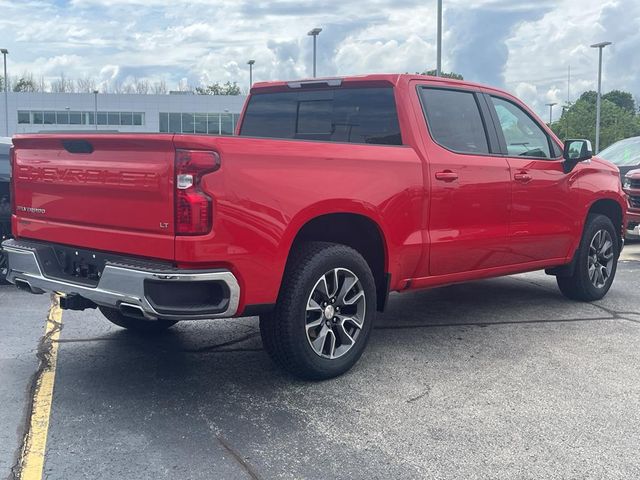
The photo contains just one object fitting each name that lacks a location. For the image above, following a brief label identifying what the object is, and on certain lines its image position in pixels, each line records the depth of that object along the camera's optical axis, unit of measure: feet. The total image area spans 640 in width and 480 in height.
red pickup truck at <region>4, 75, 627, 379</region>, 12.85
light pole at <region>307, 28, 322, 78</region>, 95.20
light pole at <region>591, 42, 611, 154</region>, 109.70
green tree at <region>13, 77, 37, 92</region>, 332.39
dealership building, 255.29
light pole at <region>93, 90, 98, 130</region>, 243.03
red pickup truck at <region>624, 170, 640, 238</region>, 34.14
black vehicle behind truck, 24.80
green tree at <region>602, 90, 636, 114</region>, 268.21
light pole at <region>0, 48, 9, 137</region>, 242.37
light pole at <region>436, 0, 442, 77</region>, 65.21
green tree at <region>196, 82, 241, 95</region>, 346.54
